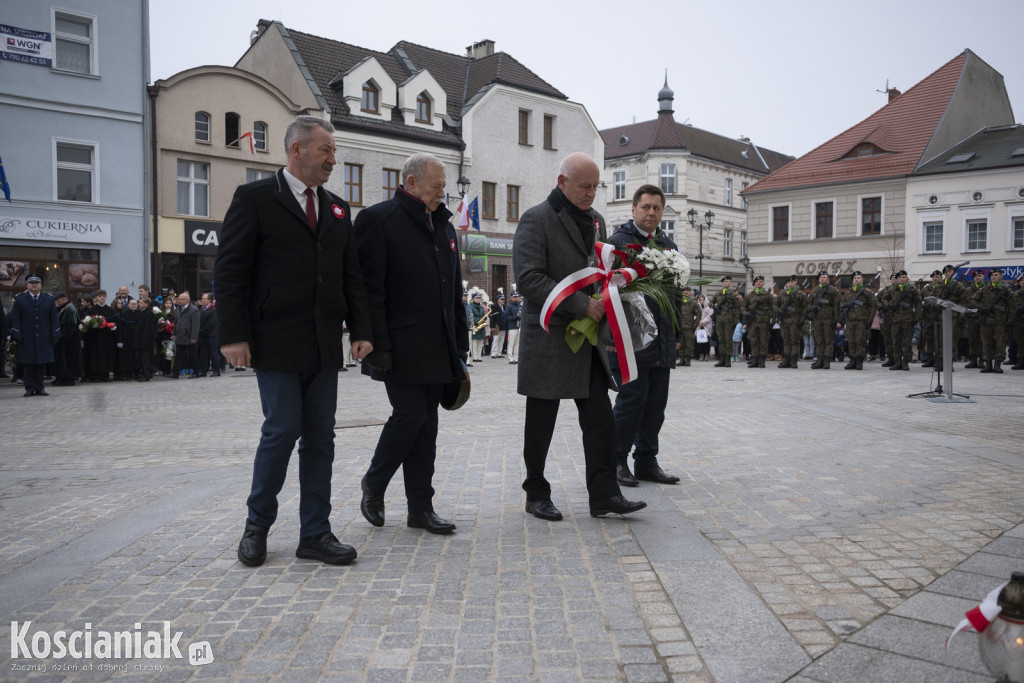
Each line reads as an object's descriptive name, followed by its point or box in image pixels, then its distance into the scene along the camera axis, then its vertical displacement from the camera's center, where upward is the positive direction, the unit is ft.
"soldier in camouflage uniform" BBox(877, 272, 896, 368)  63.57 +0.52
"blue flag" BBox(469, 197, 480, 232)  100.66 +13.80
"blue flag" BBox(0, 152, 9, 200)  71.72 +12.47
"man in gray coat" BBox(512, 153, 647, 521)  16.43 -0.47
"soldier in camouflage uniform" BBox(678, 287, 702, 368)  76.43 -0.23
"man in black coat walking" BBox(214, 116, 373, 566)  13.37 +0.21
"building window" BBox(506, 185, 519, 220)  131.13 +19.38
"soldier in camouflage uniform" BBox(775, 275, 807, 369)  67.96 +0.67
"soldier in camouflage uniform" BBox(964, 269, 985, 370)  62.23 +0.43
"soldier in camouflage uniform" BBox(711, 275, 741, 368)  73.37 +0.39
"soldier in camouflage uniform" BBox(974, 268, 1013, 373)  59.36 +0.04
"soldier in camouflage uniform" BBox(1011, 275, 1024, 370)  61.77 +0.49
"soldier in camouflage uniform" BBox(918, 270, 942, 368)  58.12 +0.28
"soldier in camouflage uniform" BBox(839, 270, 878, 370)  63.82 +0.39
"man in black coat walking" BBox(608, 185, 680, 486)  19.93 -1.43
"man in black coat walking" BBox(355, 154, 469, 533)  15.33 +0.08
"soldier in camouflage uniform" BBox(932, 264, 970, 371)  59.67 +2.76
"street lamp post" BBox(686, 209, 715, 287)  149.69 +20.70
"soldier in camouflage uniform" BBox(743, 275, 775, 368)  69.67 +0.69
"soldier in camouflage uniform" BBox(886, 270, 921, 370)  61.77 +0.73
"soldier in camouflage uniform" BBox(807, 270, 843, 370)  65.72 +0.79
